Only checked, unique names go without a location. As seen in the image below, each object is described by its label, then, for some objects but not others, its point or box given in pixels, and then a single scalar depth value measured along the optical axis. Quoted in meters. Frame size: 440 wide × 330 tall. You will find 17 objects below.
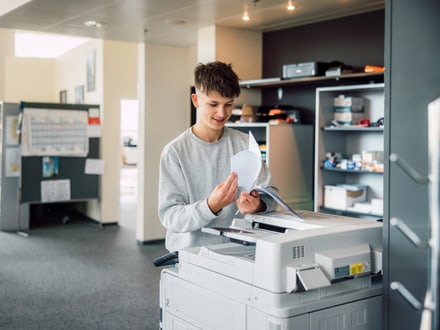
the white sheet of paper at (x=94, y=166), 7.87
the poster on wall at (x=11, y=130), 7.43
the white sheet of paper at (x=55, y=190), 7.59
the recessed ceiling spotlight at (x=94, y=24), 5.68
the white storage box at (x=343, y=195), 4.79
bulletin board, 7.43
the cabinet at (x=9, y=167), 7.43
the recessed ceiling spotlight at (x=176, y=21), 5.47
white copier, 1.65
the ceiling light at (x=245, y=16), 5.07
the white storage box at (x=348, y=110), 4.86
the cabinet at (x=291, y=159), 5.16
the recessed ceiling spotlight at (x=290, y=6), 4.68
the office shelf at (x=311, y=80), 4.61
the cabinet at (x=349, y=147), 4.79
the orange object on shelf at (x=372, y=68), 4.53
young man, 2.04
